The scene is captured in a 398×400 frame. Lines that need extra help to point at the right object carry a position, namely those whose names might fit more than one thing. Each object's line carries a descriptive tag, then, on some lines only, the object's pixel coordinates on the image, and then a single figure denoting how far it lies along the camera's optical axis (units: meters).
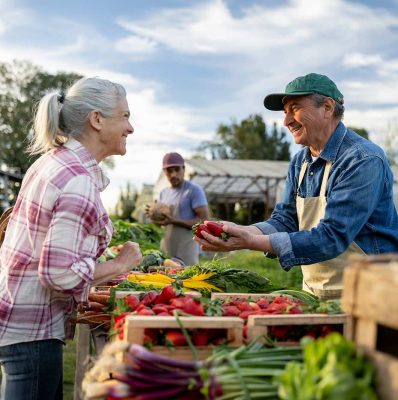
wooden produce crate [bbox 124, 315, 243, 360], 2.34
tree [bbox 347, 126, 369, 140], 54.87
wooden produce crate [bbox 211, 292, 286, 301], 3.28
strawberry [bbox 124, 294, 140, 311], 2.96
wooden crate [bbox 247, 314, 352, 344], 2.45
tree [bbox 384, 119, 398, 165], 36.25
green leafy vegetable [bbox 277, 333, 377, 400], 1.70
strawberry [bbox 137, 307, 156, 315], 2.60
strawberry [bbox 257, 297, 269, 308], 2.96
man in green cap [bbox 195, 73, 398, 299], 3.54
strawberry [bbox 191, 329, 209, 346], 2.39
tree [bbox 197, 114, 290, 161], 57.94
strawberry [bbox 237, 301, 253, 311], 2.83
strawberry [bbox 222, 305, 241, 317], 2.69
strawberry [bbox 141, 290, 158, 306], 3.03
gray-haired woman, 2.83
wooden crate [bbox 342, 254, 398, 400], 1.75
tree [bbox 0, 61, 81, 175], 41.44
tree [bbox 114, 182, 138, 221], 33.89
